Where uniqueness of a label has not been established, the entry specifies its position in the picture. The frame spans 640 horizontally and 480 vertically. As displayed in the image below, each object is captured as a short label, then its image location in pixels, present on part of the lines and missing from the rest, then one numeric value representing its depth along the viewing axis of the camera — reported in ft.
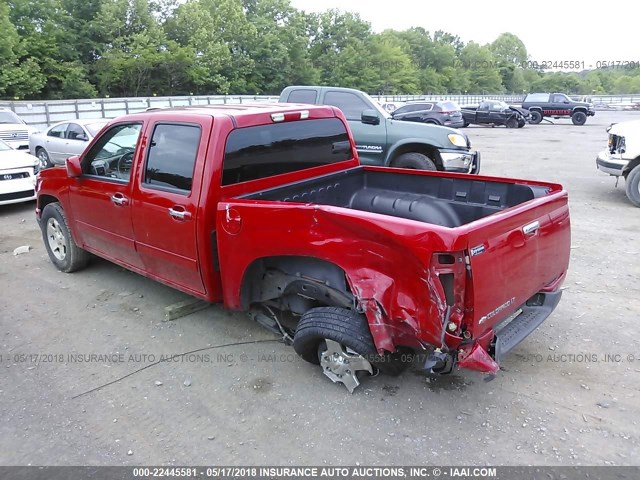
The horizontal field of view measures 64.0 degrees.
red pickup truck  9.17
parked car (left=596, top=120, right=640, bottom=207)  27.81
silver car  37.86
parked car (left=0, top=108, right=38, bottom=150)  47.52
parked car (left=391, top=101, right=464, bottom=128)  72.38
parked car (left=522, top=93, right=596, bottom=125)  96.78
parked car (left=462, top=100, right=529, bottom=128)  91.09
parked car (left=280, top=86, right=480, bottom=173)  29.27
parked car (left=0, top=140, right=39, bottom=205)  29.30
